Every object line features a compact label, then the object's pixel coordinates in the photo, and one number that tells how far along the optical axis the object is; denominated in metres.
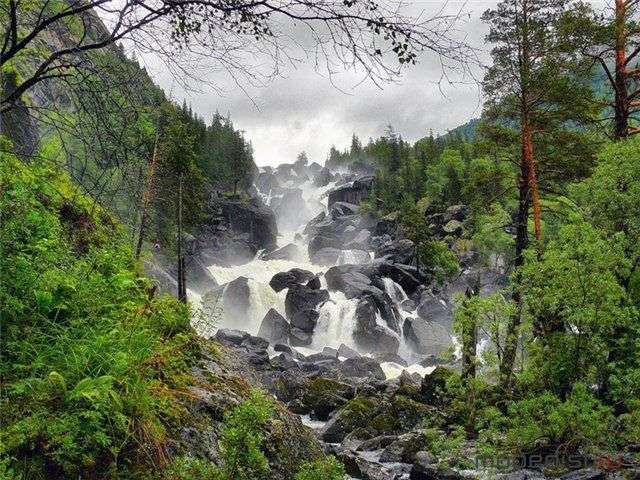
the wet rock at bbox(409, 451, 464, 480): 13.38
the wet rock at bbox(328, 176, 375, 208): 110.06
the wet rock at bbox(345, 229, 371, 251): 74.88
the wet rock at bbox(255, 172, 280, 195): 154.75
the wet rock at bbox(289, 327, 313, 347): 42.62
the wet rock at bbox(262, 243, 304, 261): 70.94
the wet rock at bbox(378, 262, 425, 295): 53.66
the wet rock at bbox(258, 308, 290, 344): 42.53
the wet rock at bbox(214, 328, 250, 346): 37.03
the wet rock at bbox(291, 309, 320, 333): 43.97
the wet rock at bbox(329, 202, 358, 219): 94.61
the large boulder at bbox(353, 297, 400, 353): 42.25
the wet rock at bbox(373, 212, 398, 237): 81.19
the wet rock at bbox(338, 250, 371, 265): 66.88
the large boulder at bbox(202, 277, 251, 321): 46.69
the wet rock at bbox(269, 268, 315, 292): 50.38
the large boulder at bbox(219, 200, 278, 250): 81.00
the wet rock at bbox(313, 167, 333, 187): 158.71
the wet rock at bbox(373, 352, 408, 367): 38.94
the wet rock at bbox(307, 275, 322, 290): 48.50
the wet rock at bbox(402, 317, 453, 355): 42.59
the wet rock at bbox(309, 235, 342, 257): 73.16
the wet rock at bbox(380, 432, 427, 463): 16.48
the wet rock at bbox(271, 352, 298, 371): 33.16
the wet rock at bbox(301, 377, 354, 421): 24.36
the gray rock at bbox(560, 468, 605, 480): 11.70
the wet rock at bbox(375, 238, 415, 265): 61.44
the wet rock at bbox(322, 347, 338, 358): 38.93
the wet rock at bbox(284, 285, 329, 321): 45.56
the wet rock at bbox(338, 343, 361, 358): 39.09
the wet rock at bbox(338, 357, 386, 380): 33.33
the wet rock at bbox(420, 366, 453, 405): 22.72
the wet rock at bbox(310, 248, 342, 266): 67.18
